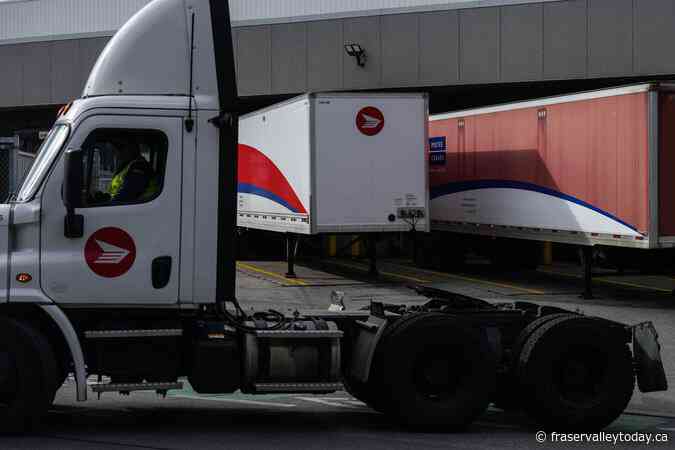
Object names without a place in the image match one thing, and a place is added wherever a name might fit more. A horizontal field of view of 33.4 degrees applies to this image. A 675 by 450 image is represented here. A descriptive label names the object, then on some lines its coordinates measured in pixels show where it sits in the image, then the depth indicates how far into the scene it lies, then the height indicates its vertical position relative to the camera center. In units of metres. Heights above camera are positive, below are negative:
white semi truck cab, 9.14 -0.53
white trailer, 23.00 +1.79
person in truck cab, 9.34 +0.61
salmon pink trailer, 19.00 +1.58
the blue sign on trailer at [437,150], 27.34 +2.42
